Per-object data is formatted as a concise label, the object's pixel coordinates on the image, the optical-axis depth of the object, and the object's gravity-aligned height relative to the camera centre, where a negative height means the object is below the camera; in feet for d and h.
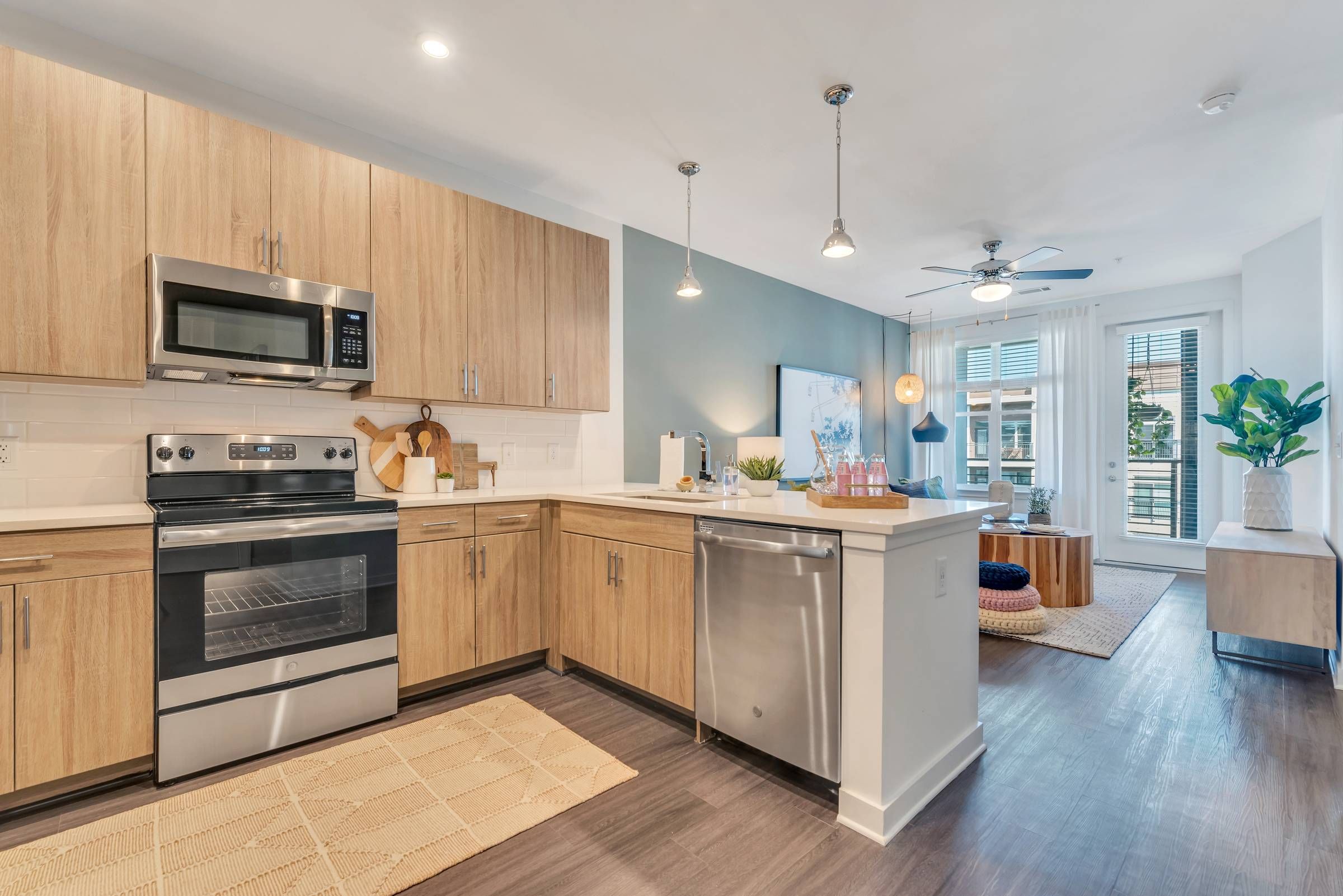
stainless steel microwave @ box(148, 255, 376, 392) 7.39 +1.54
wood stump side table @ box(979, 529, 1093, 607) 14.38 -2.81
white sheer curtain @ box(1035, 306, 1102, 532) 20.03 +1.16
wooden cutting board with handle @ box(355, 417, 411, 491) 9.87 -0.18
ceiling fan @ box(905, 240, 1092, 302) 14.11 +4.16
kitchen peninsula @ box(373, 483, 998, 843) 5.92 -1.95
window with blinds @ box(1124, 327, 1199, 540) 18.85 +0.45
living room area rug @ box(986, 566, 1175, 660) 11.79 -3.75
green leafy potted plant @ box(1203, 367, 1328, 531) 12.31 +0.20
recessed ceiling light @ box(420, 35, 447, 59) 7.55 +5.02
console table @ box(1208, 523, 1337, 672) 9.86 -2.39
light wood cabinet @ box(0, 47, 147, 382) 6.56 +2.50
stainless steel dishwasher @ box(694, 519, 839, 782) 6.31 -2.16
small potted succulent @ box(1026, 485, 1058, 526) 16.89 -1.67
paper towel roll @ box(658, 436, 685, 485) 11.37 -0.28
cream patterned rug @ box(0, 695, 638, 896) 5.32 -3.76
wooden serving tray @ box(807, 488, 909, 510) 7.01 -0.63
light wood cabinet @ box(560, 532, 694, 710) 8.01 -2.40
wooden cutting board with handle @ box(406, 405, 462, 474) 10.30 +0.07
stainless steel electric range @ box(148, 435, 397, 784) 6.91 -1.91
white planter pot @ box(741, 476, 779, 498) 9.70 -0.64
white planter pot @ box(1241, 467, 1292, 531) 12.30 -1.03
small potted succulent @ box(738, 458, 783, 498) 9.70 -0.47
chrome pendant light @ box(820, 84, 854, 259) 8.48 +3.01
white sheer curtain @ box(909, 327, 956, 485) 23.25 +2.25
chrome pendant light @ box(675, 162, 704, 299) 10.93 +2.91
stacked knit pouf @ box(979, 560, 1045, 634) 12.19 -3.16
